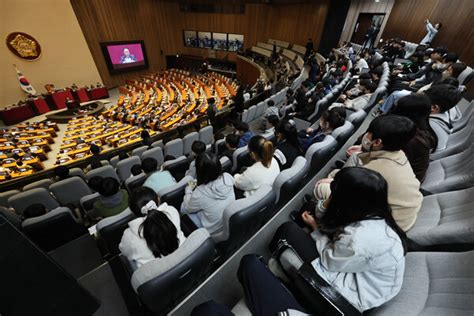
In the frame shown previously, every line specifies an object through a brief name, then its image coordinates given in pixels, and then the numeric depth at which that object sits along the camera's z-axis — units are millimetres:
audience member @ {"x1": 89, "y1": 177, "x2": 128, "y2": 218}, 1966
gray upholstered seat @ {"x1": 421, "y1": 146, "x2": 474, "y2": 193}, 1492
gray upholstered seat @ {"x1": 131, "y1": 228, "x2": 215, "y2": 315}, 943
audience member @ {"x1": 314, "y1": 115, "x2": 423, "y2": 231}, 1129
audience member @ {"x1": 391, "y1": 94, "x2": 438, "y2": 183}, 1517
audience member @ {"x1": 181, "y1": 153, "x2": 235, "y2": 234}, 1509
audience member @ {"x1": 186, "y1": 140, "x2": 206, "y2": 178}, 2668
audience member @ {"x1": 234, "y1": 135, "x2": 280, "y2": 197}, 1764
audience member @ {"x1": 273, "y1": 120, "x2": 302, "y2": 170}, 2422
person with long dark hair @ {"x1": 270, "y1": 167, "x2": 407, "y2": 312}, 854
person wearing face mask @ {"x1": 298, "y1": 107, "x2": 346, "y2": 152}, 2578
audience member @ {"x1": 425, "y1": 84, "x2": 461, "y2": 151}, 2018
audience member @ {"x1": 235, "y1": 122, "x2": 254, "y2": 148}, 3025
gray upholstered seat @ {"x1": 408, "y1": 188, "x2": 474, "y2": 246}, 1001
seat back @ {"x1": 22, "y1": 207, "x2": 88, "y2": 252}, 1789
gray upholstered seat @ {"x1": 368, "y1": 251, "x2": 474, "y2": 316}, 770
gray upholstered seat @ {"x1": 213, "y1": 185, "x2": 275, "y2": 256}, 1316
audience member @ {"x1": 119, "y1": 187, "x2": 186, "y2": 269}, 1154
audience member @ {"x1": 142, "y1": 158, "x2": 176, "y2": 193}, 2161
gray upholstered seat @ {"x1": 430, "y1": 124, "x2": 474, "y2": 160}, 1947
